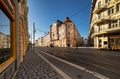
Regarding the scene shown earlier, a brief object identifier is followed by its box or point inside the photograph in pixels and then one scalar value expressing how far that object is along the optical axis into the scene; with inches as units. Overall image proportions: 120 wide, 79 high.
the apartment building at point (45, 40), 1766.3
